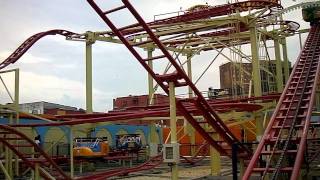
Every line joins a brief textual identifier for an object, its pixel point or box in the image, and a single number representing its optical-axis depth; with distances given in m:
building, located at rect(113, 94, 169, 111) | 61.59
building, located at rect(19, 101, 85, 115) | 56.98
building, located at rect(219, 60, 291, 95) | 25.59
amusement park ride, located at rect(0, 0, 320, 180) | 9.93
